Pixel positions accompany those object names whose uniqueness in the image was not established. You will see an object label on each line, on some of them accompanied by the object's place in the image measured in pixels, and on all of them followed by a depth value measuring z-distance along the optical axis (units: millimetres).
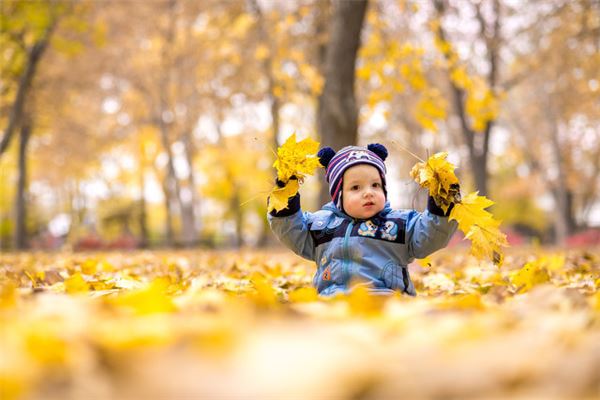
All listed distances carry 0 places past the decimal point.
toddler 2455
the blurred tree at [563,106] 11305
